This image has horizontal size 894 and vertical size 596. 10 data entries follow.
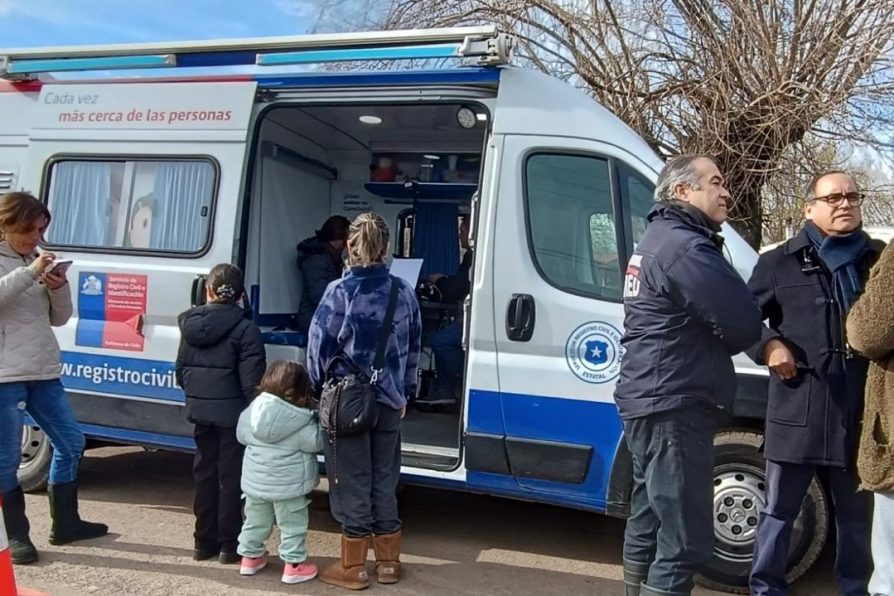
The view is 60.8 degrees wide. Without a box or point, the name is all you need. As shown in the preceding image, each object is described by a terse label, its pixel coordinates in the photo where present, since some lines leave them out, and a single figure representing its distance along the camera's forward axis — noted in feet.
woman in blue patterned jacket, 11.98
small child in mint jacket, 12.24
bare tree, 24.21
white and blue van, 12.83
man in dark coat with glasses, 10.43
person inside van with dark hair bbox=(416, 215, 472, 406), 19.36
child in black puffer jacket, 12.81
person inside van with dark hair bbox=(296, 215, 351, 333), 18.81
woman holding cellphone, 12.46
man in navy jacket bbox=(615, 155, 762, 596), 9.14
